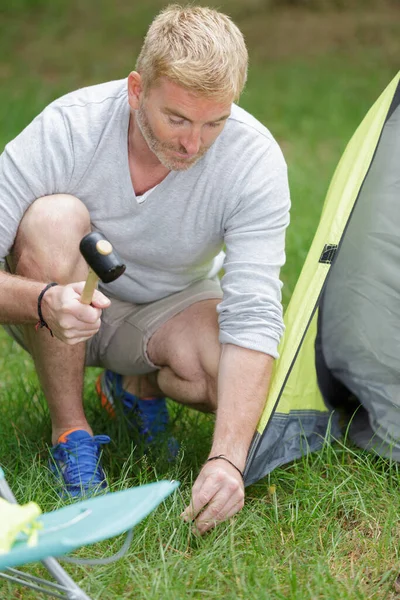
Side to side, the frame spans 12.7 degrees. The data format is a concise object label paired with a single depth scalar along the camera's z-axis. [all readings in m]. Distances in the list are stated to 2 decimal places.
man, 3.96
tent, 4.33
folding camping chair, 2.69
